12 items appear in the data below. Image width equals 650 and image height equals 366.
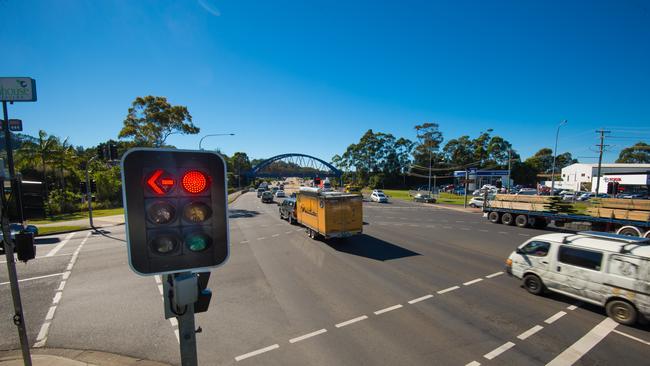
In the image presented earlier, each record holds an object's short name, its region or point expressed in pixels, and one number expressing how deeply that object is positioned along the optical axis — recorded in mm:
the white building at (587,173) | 64606
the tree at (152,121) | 34031
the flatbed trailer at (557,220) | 14914
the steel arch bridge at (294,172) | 149750
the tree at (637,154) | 91375
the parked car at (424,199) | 43366
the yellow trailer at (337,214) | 14289
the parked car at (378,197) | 43553
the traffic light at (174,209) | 2469
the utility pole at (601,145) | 39031
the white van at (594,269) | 6527
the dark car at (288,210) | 21641
